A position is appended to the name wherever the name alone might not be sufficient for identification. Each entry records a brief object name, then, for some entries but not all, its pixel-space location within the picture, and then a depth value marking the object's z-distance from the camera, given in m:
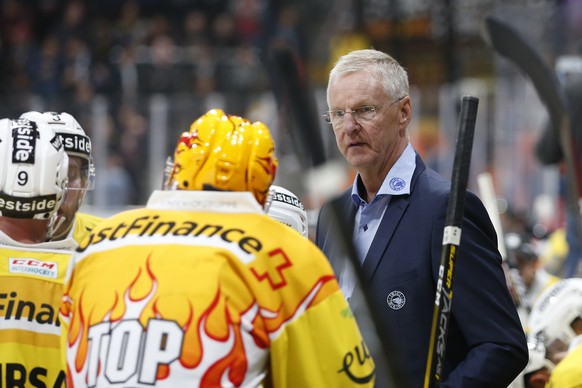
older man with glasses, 7.28
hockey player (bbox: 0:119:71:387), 7.51
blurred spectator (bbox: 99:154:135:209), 26.17
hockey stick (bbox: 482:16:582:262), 11.32
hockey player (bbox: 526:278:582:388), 10.77
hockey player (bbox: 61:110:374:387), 6.15
